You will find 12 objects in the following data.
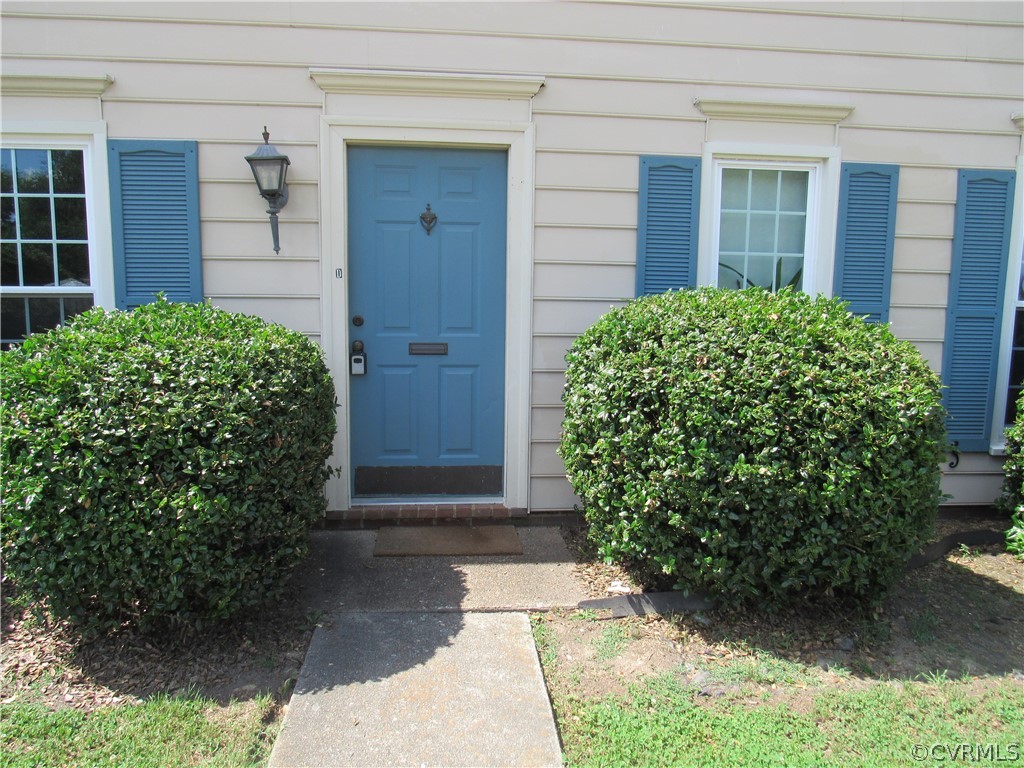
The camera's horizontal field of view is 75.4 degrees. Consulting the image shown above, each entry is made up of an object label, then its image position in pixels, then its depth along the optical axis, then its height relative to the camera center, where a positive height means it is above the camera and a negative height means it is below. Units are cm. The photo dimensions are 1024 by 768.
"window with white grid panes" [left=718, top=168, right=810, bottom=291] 411 +43
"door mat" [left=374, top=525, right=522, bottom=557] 365 -142
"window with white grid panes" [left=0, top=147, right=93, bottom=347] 371 +24
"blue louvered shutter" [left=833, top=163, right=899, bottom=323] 407 +38
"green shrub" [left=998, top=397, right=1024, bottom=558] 391 -109
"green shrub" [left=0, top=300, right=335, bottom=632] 239 -70
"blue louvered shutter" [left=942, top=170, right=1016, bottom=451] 418 -1
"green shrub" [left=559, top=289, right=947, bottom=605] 264 -64
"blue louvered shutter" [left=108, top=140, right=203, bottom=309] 369 +35
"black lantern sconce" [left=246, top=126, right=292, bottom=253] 359 +63
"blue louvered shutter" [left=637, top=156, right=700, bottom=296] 396 +42
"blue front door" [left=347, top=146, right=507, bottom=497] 395 -18
